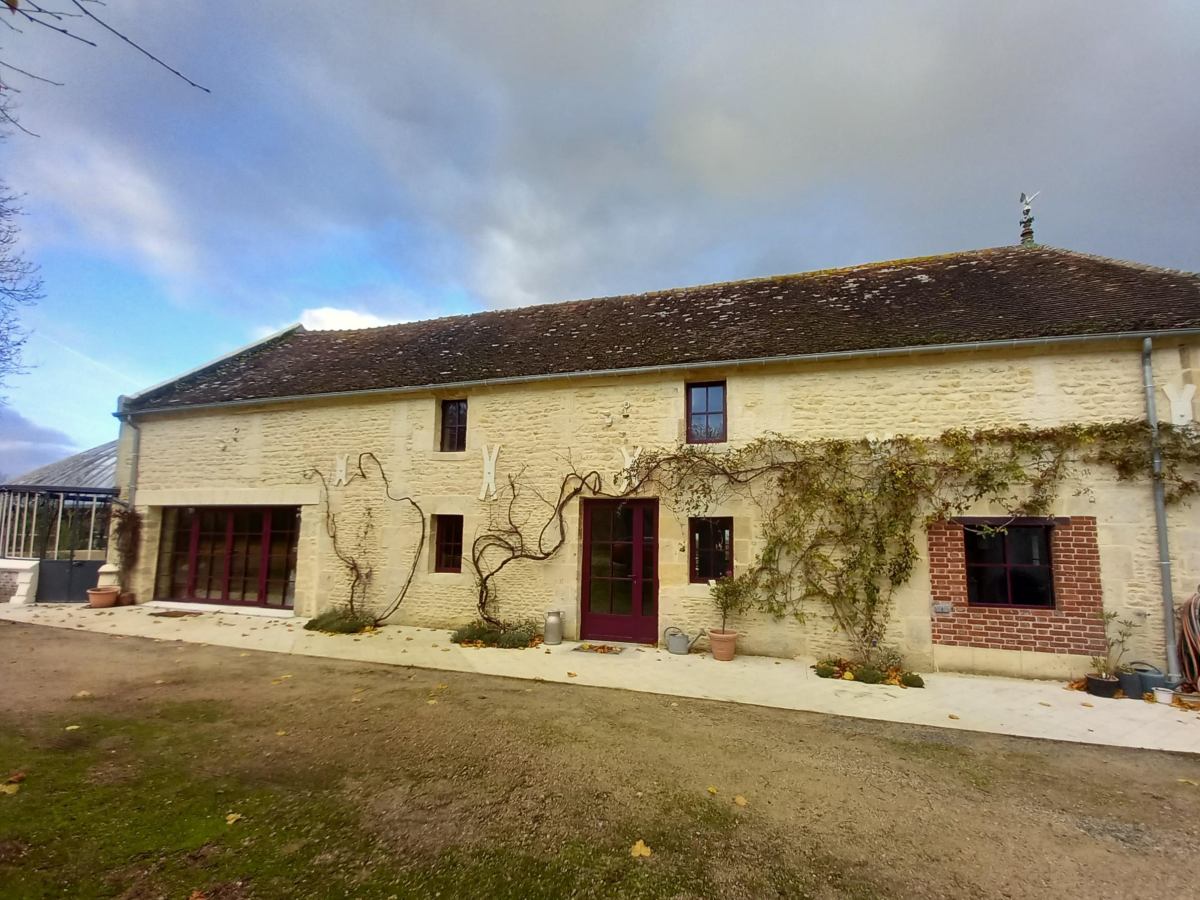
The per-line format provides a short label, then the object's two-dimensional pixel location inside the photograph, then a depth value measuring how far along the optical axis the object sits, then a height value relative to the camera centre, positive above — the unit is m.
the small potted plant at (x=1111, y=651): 6.24 -1.47
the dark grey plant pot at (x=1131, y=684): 5.91 -1.73
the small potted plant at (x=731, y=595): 7.55 -1.08
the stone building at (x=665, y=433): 6.61 +1.25
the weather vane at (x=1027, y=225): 9.92 +5.31
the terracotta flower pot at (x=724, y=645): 7.29 -1.70
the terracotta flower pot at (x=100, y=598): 10.49 -1.72
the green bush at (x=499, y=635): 8.00 -1.80
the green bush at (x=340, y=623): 8.82 -1.81
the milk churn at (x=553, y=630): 8.17 -1.71
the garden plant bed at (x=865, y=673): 6.38 -1.84
